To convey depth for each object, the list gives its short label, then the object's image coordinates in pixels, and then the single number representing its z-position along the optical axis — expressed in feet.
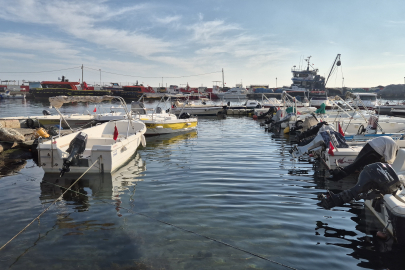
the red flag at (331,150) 34.27
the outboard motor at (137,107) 79.64
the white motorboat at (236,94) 309.67
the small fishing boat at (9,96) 258.98
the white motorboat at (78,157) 33.24
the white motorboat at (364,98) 60.34
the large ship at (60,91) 235.61
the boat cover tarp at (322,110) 83.96
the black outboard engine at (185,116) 94.68
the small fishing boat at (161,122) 70.13
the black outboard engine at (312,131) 56.88
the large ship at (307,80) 301.84
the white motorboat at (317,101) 157.48
